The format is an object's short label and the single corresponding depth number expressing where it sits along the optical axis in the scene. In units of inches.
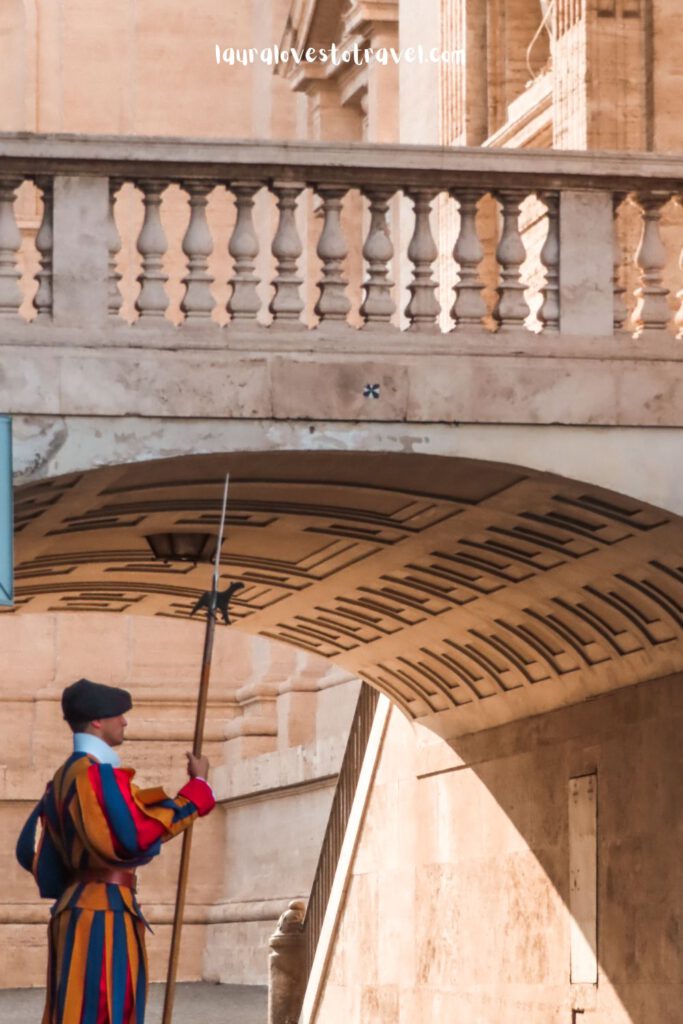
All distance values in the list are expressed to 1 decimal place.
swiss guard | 361.4
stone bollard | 857.5
